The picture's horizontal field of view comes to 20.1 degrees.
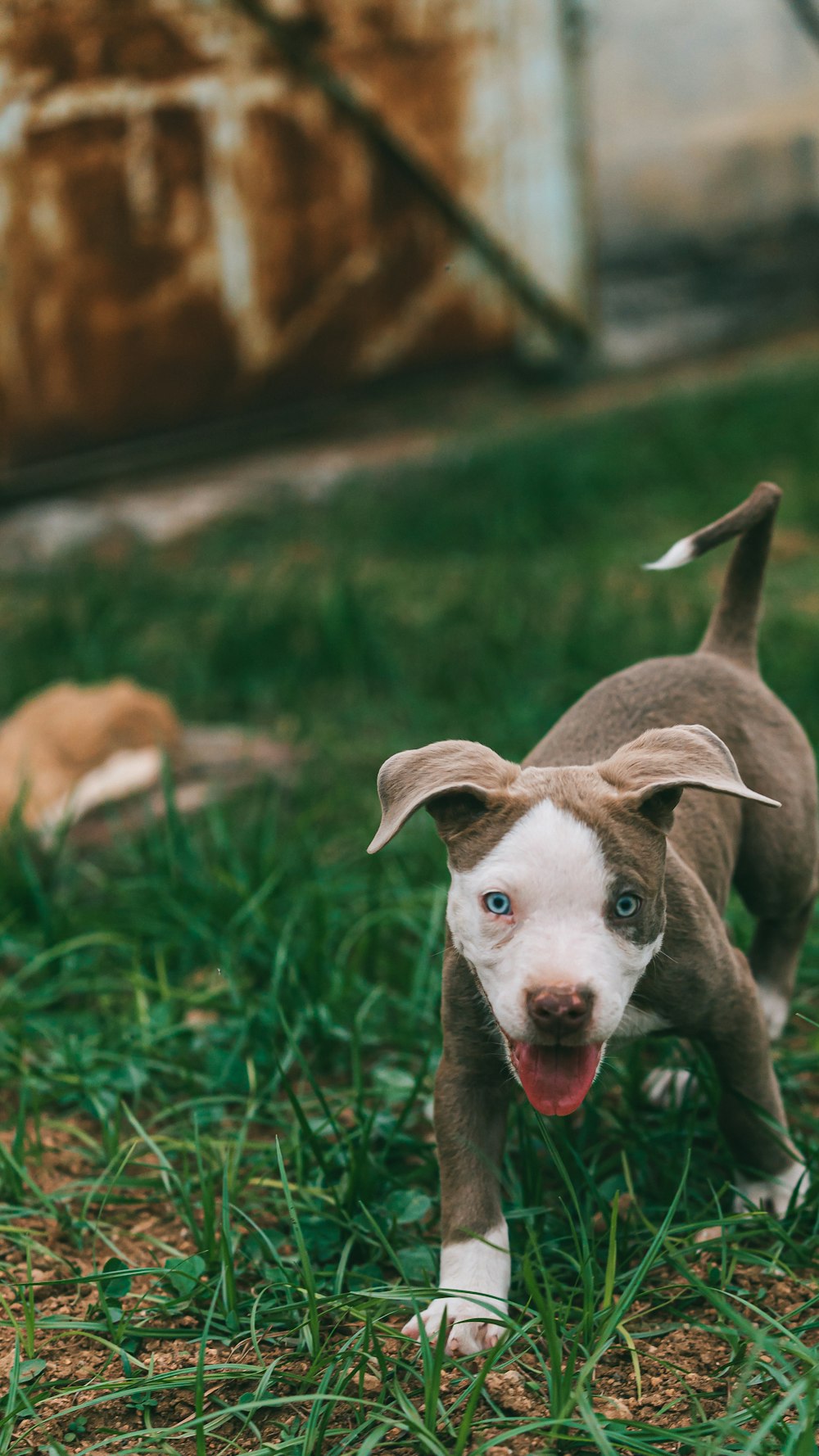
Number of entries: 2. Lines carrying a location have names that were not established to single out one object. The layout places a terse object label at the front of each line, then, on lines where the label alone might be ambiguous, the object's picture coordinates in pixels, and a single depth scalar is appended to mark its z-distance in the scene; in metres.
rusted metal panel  2.29
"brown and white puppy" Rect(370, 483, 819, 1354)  0.92
